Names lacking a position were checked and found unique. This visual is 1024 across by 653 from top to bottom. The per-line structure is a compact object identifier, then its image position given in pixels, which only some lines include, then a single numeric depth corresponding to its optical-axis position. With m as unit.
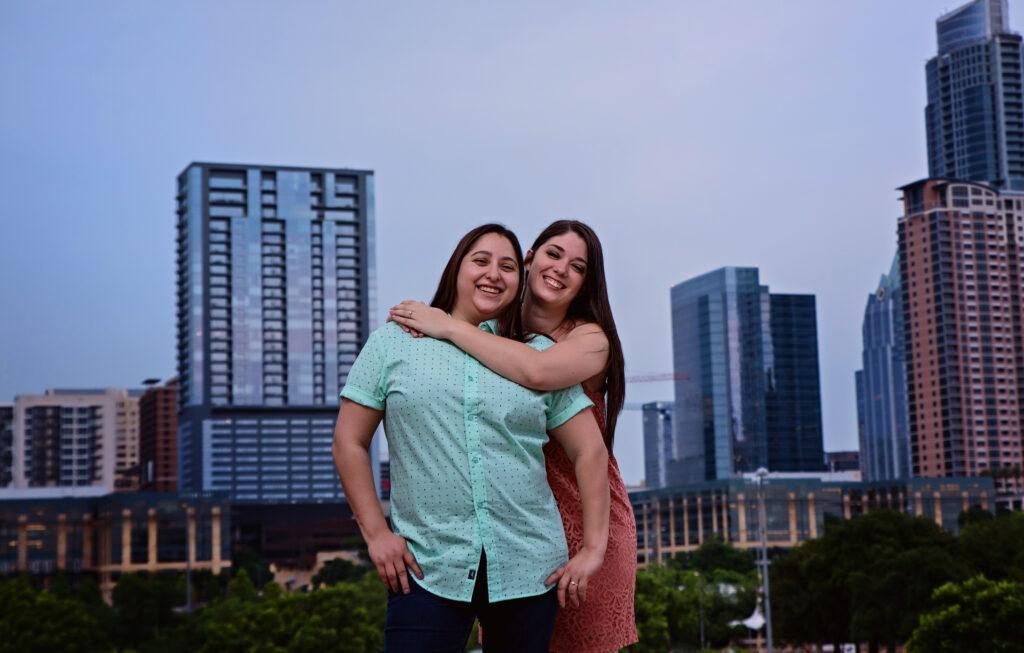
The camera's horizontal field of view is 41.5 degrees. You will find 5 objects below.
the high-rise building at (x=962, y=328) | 121.50
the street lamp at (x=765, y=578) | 37.84
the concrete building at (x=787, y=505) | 99.94
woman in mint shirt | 3.24
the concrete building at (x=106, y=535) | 90.62
